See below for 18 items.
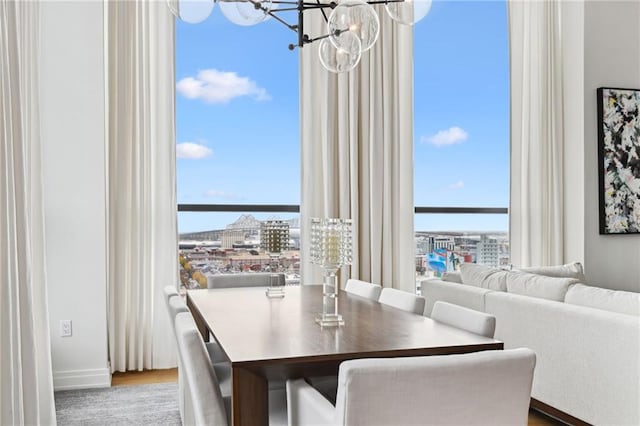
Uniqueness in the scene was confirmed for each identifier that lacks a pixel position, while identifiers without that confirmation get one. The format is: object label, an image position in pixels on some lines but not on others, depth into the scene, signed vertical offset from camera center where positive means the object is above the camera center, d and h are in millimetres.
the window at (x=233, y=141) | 4719 +583
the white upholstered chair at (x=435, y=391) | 1342 -430
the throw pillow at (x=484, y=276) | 3529 -423
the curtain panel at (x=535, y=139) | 5379 +622
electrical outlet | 3758 -721
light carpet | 3193 -1114
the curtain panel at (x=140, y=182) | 4246 +227
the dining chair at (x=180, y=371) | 2291 -671
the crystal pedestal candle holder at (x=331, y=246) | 2113 -128
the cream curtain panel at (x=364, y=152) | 4691 +466
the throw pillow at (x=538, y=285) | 3115 -427
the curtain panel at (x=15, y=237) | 1996 -79
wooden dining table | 1663 -412
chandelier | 2436 +834
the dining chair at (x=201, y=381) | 1766 -507
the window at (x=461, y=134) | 5359 +688
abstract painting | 5211 +430
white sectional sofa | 2576 -630
